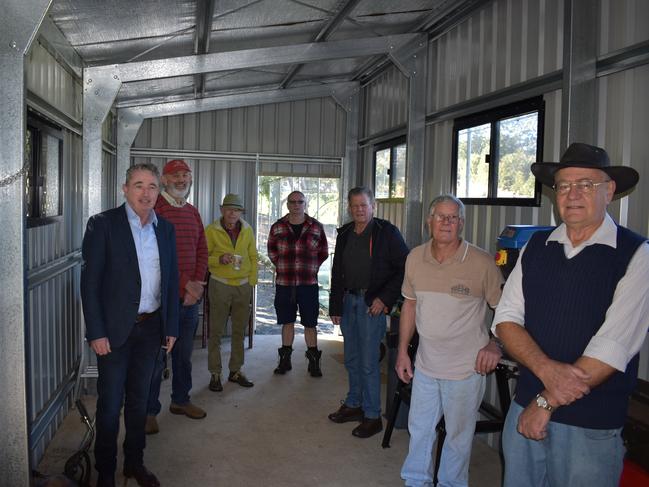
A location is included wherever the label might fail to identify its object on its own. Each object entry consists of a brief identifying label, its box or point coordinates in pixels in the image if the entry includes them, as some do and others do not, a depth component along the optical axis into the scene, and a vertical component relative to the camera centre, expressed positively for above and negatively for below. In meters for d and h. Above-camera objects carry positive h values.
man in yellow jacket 4.75 -0.61
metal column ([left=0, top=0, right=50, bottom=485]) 2.41 -0.12
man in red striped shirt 3.77 -0.32
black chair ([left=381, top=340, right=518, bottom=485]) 2.80 -1.16
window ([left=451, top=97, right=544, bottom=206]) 3.46 +0.41
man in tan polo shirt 2.71 -0.63
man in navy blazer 2.71 -0.49
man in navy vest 1.70 -0.38
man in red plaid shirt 5.25 -0.57
